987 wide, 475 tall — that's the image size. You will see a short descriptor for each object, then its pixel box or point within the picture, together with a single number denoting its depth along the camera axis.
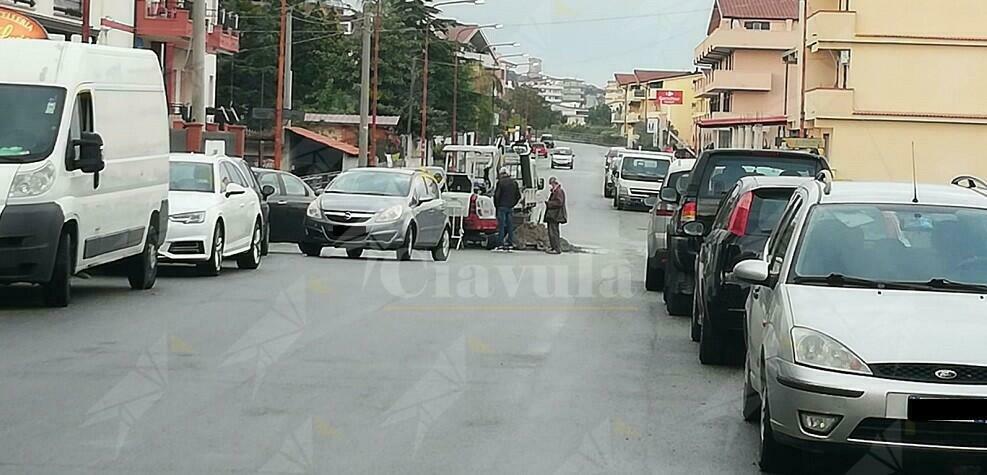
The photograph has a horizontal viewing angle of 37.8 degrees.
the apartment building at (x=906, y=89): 56.31
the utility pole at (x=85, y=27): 29.20
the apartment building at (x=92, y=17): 34.48
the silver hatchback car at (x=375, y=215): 23.44
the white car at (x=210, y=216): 18.36
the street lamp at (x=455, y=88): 80.25
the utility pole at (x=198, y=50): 29.92
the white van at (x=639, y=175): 50.22
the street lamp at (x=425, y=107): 67.85
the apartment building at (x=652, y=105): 115.06
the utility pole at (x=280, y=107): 39.75
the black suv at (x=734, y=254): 11.48
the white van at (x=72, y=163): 13.35
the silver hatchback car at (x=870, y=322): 6.82
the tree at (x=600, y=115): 179.73
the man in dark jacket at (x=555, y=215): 30.56
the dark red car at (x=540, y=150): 106.26
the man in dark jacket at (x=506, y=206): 31.70
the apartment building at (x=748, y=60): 84.44
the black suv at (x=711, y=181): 14.59
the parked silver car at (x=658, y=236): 17.37
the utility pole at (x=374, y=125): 53.39
